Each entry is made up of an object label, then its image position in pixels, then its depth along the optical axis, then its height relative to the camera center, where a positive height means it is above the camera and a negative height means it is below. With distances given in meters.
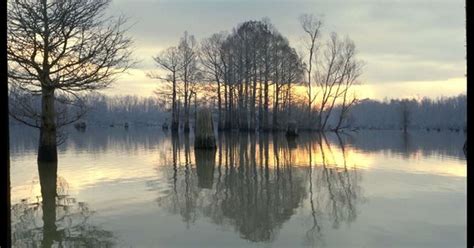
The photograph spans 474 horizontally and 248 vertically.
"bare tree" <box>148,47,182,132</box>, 47.06 +5.17
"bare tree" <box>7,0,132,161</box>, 11.10 +1.93
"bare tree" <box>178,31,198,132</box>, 46.41 +6.02
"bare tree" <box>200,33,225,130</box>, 42.81 +6.26
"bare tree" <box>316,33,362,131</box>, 45.84 +4.72
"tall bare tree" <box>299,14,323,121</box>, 43.22 +5.29
